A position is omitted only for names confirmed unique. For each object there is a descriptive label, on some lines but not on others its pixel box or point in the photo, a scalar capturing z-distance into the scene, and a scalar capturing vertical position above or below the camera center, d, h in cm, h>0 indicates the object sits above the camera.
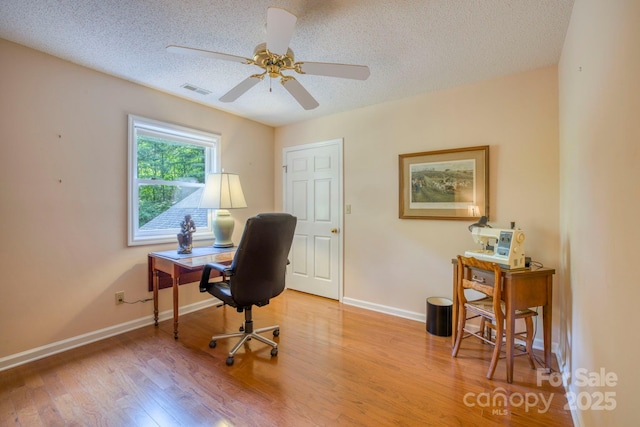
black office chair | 199 -41
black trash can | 253 -94
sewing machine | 197 -23
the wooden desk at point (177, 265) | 240 -45
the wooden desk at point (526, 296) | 187 -55
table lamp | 291 +15
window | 271 +40
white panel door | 350 +2
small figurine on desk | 273 -23
